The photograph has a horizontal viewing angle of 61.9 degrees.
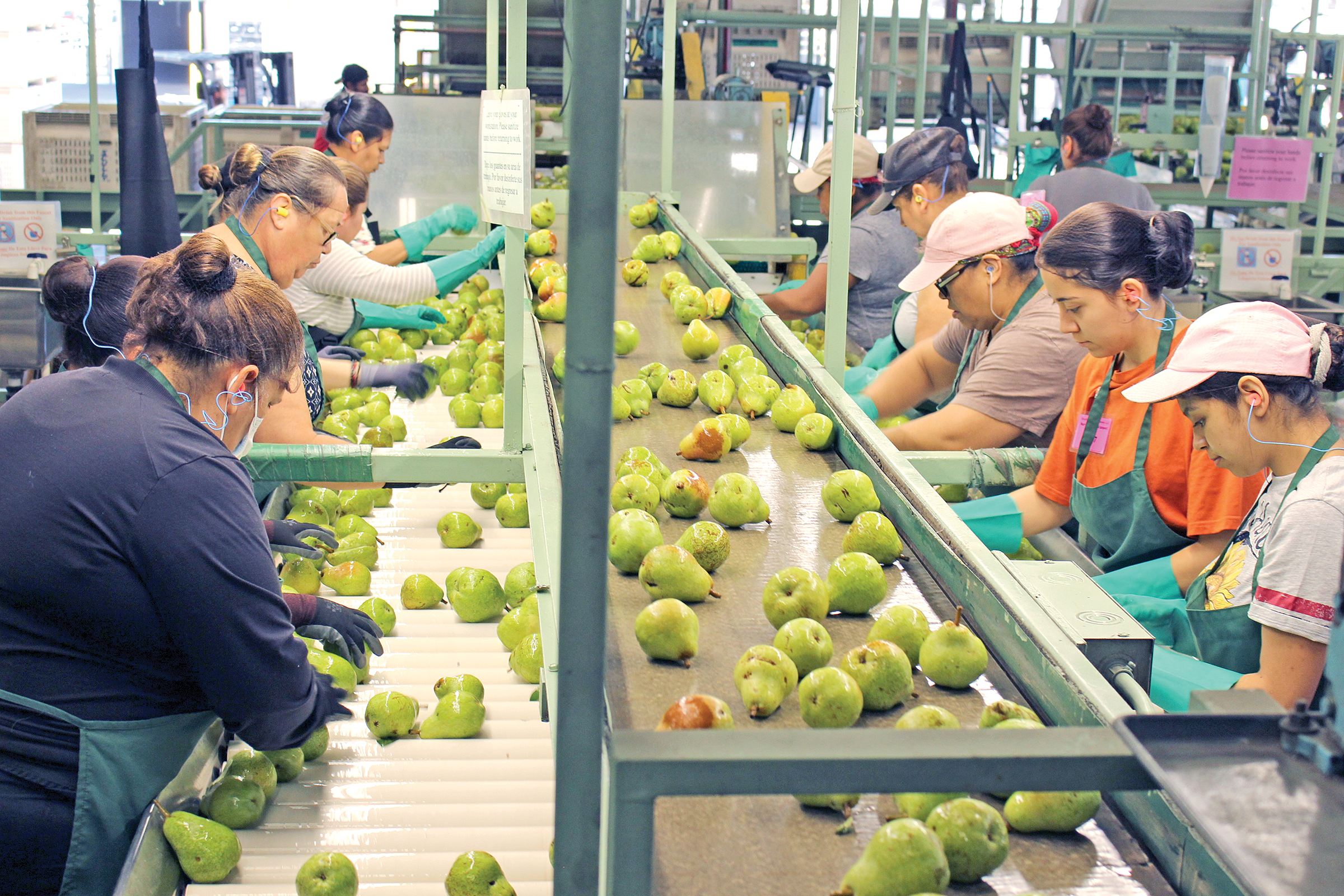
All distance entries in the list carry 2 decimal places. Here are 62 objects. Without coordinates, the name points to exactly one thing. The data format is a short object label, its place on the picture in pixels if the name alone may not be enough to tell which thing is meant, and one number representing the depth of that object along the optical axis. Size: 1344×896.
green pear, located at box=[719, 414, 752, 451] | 2.83
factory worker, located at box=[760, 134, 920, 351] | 4.88
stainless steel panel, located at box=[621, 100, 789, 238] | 7.07
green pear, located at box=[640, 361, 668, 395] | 3.24
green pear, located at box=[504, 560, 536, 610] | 2.78
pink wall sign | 6.96
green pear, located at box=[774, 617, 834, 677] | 1.80
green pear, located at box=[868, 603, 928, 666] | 1.85
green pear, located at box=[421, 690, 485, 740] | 2.25
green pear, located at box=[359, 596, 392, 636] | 2.67
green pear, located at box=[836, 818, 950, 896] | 1.31
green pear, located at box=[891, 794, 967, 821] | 1.48
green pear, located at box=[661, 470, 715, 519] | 2.40
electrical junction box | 1.68
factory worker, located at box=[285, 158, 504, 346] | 4.45
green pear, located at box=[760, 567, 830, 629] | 1.93
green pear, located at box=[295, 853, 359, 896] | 1.74
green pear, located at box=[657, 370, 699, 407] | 3.15
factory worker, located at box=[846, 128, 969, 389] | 4.23
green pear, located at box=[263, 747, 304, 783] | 2.10
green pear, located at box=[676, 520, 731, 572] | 2.17
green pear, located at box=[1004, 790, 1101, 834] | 1.44
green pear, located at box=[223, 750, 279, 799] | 2.04
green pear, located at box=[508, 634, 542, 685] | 2.45
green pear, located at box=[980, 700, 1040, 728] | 1.60
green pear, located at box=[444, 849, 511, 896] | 1.75
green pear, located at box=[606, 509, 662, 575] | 2.12
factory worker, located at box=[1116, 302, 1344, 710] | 2.05
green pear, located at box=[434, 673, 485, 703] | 2.34
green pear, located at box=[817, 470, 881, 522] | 2.38
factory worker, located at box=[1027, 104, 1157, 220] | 5.92
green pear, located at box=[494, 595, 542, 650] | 2.60
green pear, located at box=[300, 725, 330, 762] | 2.18
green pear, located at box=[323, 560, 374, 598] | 2.83
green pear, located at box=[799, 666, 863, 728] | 1.64
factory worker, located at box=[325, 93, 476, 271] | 5.42
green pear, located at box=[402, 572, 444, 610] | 2.82
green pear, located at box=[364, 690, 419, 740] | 2.24
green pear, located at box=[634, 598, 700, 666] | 1.83
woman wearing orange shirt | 2.66
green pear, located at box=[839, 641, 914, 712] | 1.71
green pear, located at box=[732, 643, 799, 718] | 1.69
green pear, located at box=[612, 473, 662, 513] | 2.34
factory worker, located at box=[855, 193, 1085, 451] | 3.29
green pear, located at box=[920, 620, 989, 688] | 1.78
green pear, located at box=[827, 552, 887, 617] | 2.02
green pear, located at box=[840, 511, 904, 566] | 2.20
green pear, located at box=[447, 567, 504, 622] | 2.73
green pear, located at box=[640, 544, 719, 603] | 2.01
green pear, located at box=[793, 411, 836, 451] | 2.79
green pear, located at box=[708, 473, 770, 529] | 2.36
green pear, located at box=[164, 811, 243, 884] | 1.81
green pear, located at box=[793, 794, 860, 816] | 1.48
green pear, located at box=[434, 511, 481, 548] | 3.13
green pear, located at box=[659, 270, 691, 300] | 4.20
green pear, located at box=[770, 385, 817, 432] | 2.94
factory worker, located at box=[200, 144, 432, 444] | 3.45
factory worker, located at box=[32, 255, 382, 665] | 2.66
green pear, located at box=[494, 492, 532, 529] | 3.31
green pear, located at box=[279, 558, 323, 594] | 2.81
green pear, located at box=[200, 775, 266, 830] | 1.94
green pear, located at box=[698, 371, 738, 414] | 3.09
